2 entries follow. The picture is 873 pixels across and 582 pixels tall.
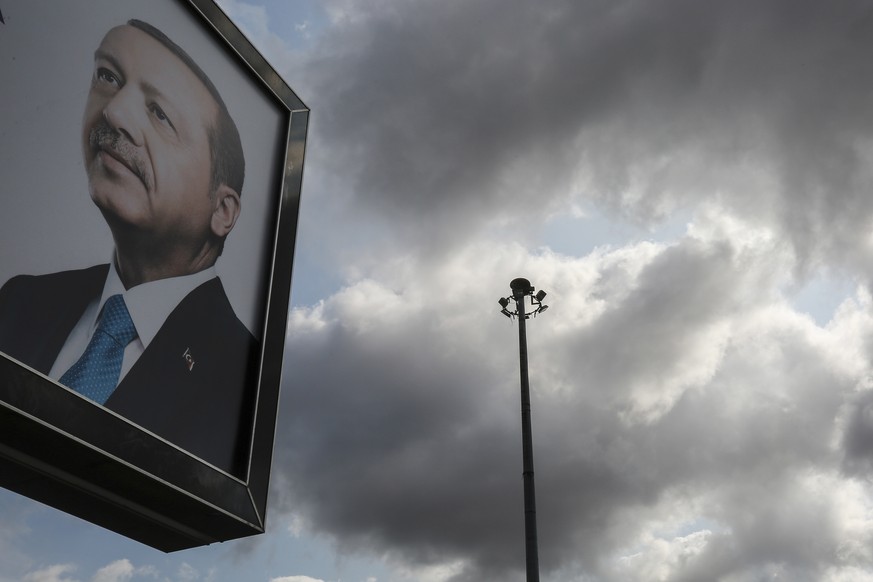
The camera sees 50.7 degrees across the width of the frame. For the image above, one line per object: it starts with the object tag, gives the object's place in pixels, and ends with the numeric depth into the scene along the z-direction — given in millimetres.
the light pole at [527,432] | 16797
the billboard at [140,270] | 13297
